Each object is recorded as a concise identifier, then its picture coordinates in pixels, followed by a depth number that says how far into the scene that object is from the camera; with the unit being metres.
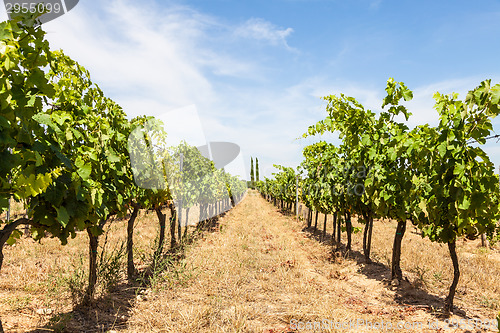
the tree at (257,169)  99.42
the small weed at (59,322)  3.61
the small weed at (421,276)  5.99
